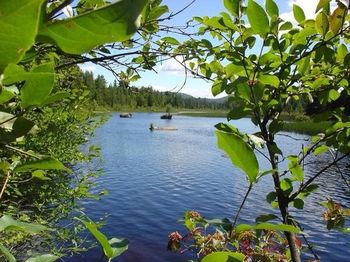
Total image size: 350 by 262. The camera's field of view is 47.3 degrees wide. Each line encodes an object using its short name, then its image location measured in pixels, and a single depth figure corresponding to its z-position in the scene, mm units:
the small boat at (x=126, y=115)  109475
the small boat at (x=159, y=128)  66000
